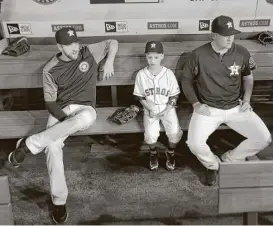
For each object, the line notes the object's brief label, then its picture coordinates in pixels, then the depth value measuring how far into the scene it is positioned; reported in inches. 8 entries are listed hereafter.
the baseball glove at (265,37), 183.6
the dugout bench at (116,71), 170.2
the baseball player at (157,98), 156.7
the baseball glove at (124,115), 163.8
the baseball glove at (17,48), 175.9
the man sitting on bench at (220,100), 151.0
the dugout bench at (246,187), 101.9
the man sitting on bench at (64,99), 141.0
